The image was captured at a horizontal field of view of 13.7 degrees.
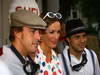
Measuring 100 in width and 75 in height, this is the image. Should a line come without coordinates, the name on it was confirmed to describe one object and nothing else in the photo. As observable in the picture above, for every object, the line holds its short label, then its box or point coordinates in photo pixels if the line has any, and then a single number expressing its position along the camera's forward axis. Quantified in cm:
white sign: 457
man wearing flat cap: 323
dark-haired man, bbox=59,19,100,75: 459
